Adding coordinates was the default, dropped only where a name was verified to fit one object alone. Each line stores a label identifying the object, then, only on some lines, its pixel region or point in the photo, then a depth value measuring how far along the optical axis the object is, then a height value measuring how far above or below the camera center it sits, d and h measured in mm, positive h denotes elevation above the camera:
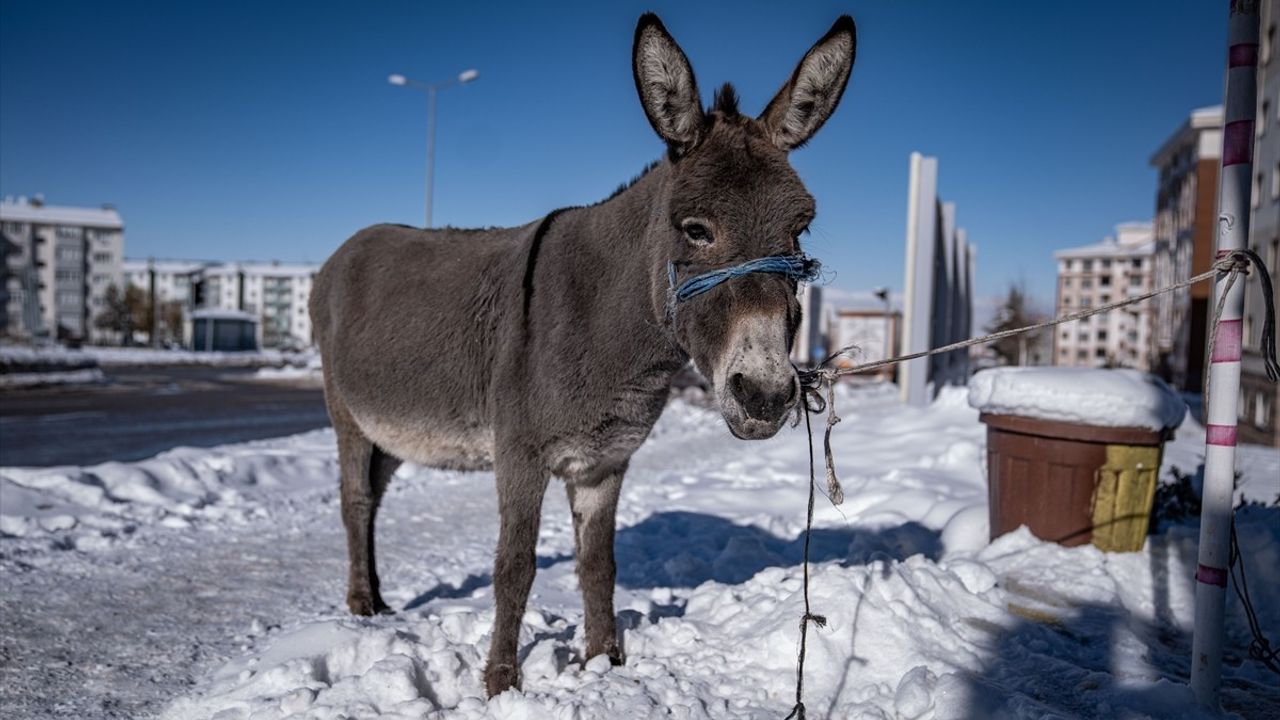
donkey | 2396 +33
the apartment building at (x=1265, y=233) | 14086 +2866
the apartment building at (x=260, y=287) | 122375 +6644
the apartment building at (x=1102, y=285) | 84562 +7957
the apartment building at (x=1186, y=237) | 33562 +6444
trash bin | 4566 -681
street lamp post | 21156 +7343
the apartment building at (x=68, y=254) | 77188 +7388
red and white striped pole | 2717 -75
